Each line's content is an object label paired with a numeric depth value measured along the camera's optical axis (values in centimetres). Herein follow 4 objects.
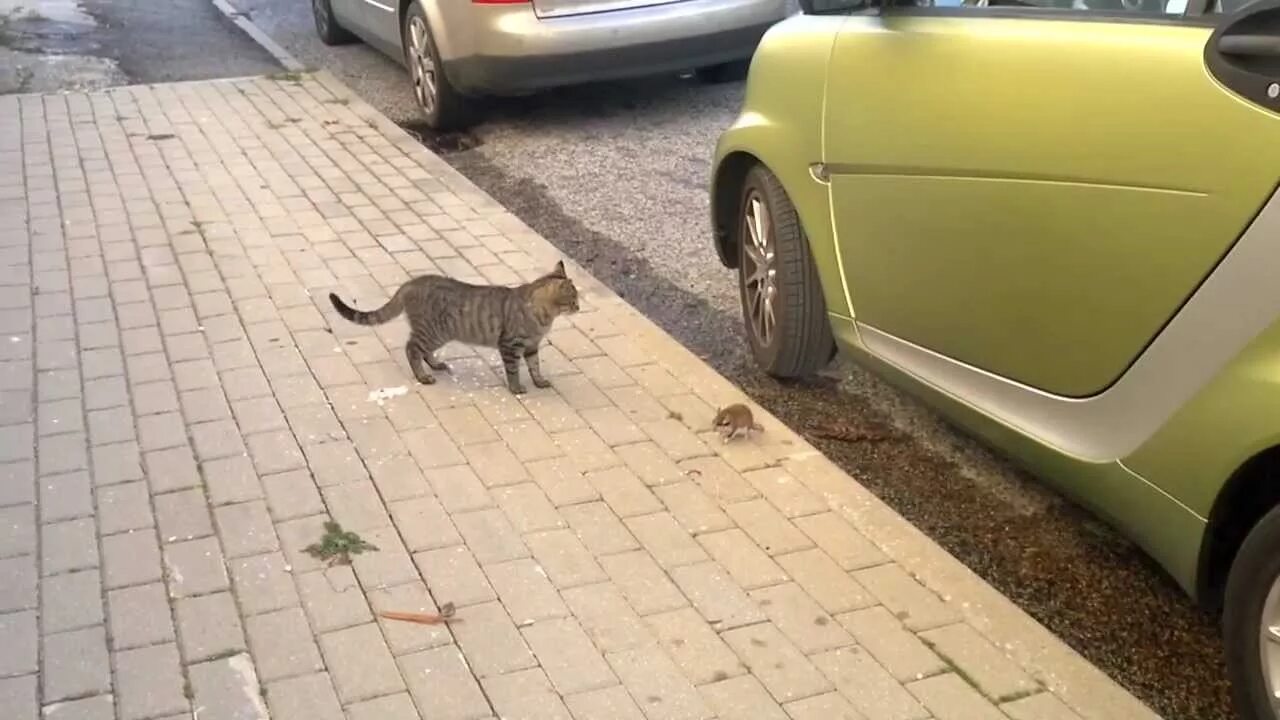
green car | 289
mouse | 466
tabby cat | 500
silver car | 843
